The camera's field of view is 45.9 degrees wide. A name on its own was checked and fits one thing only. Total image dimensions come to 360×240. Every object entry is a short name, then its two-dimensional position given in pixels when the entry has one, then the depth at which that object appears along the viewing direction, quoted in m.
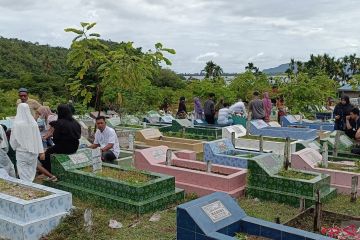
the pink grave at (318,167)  8.05
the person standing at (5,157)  7.51
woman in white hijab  6.90
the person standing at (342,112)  11.45
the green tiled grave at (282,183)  7.05
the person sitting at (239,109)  15.77
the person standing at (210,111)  15.38
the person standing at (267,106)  15.26
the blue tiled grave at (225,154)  8.72
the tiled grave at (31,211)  5.31
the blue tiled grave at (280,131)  12.99
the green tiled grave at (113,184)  6.61
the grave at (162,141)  12.23
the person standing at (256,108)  14.34
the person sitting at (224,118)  15.16
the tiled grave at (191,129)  13.63
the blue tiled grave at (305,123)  15.79
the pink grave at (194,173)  7.58
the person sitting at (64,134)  7.85
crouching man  8.55
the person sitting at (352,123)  10.73
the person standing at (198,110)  17.42
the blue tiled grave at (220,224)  4.59
